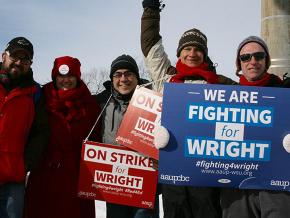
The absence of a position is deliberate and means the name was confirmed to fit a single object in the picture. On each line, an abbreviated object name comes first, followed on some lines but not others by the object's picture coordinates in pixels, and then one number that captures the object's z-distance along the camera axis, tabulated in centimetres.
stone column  356
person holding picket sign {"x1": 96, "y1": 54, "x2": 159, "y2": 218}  363
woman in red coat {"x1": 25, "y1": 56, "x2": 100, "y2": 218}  372
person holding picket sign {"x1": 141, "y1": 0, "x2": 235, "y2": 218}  302
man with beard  331
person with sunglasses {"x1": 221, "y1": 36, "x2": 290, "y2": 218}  276
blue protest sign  282
